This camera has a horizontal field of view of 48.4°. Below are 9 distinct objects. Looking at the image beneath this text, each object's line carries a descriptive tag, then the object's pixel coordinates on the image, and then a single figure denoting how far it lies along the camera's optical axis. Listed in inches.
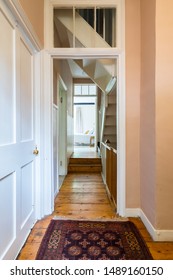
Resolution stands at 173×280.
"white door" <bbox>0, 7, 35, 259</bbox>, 55.0
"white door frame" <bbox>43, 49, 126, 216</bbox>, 93.1
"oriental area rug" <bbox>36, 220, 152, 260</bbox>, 64.1
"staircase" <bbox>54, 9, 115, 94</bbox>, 99.7
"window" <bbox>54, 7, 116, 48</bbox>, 99.0
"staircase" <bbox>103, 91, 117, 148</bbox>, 156.1
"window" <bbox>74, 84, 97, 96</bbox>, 340.8
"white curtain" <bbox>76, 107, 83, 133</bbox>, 406.3
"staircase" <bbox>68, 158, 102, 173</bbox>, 200.5
